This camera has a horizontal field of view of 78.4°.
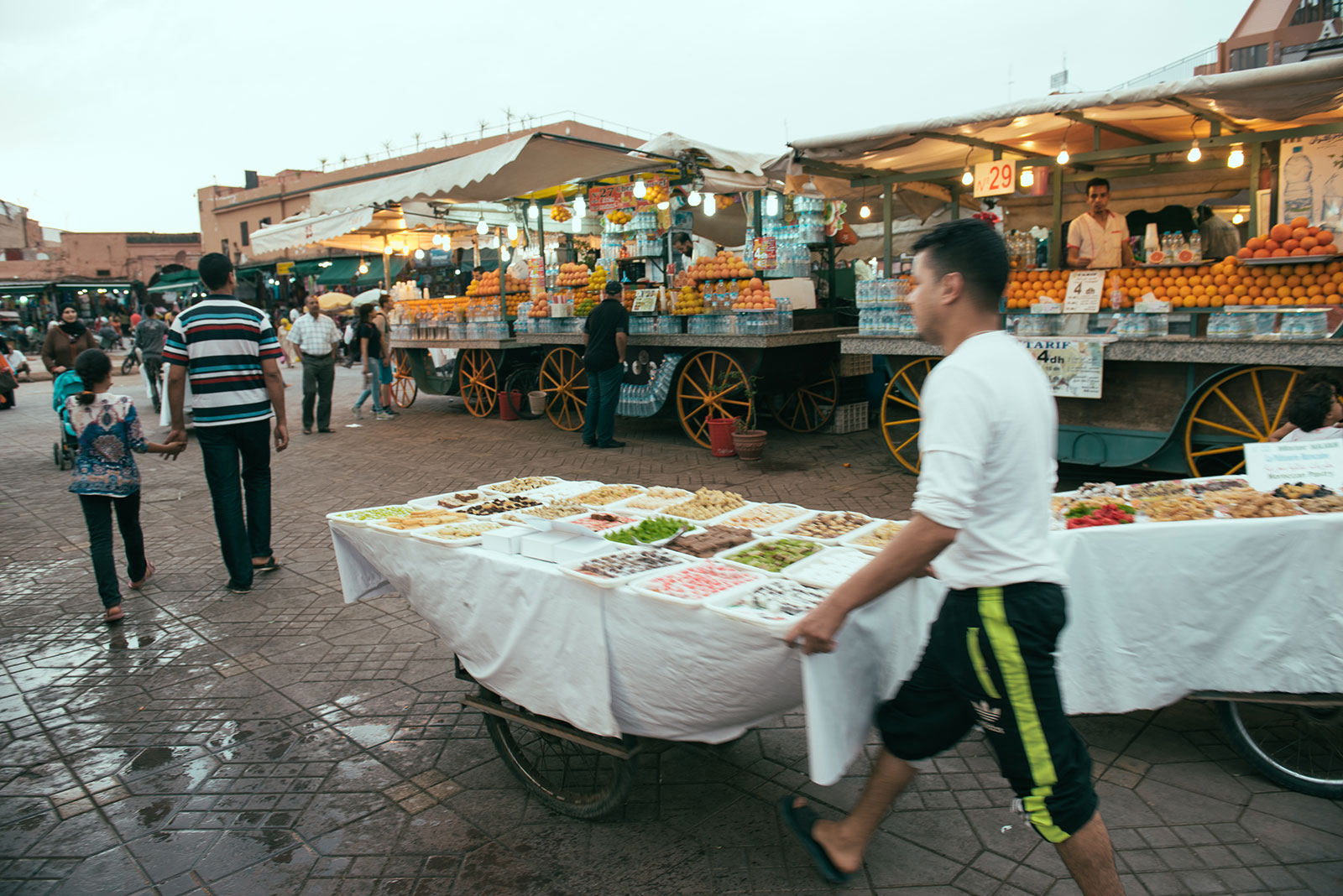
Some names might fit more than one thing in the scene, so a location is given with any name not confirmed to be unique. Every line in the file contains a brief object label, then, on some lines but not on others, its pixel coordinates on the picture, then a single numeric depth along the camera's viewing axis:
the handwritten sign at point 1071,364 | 6.20
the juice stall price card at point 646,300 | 9.65
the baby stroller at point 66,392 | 4.86
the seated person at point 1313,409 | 3.73
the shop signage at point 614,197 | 10.55
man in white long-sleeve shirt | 1.81
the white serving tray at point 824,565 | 2.51
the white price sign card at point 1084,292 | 6.31
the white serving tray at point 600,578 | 2.43
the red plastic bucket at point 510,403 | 12.12
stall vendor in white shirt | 7.10
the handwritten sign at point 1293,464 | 3.38
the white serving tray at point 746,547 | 2.79
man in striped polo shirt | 4.96
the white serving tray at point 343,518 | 3.39
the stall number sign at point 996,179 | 7.44
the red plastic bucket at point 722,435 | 8.79
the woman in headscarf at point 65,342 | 9.27
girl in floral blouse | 4.70
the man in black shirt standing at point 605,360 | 9.33
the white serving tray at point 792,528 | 3.15
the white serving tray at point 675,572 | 2.29
